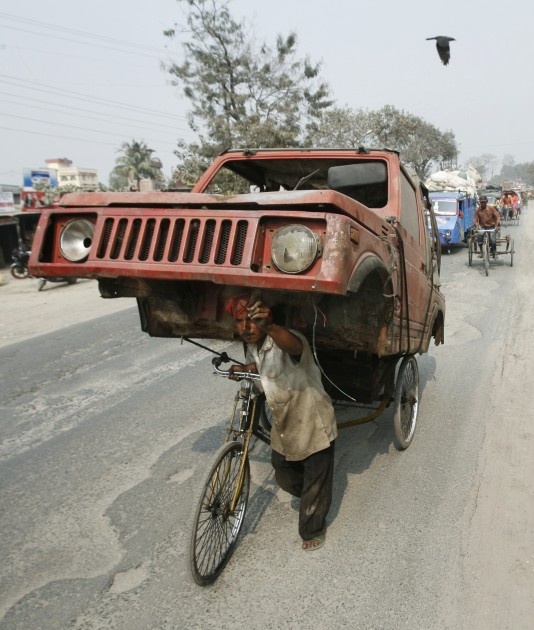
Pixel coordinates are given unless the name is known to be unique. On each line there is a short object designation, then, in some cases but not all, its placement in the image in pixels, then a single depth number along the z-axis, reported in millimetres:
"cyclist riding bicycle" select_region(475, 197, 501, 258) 12320
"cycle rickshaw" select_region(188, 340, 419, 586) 2494
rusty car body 1932
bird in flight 7688
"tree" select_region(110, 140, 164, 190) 45969
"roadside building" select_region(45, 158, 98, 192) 87825
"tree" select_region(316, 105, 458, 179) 34375
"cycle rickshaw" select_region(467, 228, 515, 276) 11661
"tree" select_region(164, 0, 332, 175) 24016
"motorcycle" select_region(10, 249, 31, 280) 15508
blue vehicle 16375
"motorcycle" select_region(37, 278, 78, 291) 13434
